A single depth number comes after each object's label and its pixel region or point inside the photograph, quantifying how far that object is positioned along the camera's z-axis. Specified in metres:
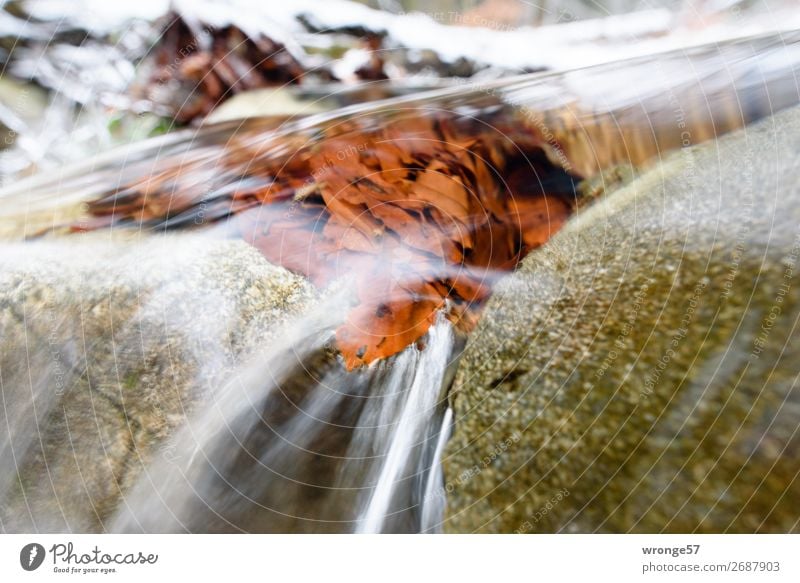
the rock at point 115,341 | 0.48
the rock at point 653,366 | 0.42
